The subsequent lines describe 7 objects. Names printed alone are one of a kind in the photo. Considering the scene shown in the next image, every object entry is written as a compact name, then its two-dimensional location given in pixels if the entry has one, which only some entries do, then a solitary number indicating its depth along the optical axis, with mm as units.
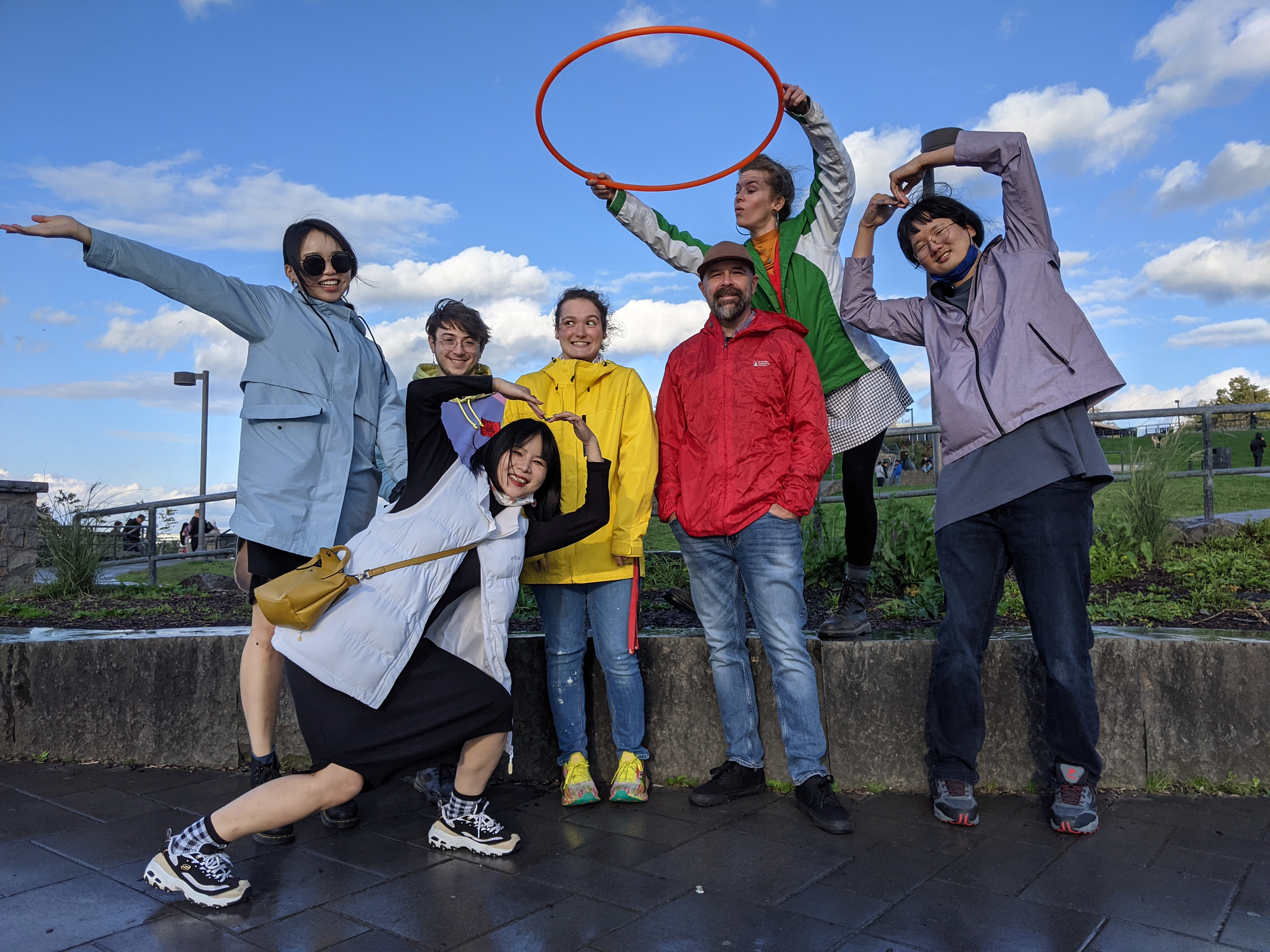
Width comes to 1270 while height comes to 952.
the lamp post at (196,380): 20359
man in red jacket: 3525
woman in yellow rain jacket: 3699
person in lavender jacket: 3172
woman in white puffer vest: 2875
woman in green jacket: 3961
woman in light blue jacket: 3469
